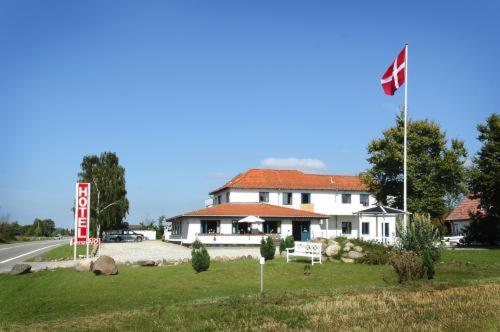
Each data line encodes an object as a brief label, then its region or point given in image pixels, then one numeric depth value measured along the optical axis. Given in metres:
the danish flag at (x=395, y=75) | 29.61
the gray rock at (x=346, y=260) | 24.30
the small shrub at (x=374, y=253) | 23.65
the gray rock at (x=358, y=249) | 24.98
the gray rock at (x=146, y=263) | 25.94
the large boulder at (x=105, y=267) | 21.47
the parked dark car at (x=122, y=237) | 69.06
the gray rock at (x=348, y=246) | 25.12
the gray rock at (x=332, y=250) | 25.12
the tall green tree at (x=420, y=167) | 41.94
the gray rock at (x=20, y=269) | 24.32
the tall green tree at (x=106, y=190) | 69.81
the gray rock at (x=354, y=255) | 24.28
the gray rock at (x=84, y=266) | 23.31
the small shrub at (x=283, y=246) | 29.28
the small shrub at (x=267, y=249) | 26.00
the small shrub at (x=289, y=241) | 28.94
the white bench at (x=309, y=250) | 23.67
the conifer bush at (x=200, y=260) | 21.38
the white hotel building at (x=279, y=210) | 50.69
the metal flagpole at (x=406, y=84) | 29.58
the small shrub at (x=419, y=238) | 20.75
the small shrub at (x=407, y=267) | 16.61
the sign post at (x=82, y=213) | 29.80
